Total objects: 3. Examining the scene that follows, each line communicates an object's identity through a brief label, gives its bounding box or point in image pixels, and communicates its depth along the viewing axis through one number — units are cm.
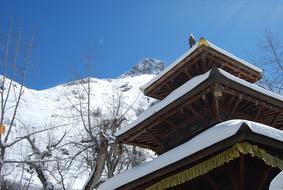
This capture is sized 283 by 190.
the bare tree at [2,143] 1115
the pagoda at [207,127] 737
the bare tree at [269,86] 1606
